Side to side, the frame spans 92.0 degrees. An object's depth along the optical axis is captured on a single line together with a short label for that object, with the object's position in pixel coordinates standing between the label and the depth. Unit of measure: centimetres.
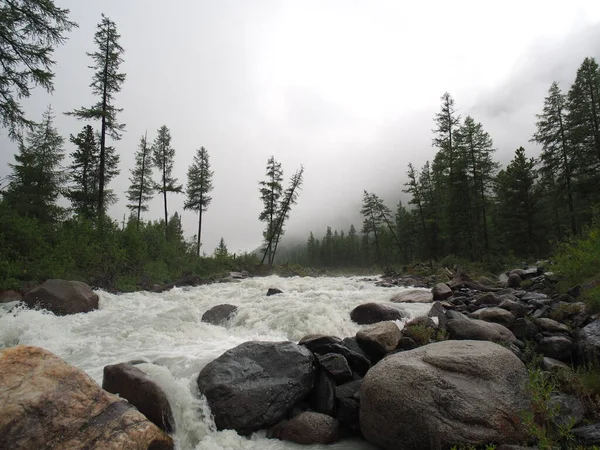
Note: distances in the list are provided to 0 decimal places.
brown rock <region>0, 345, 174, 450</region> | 322
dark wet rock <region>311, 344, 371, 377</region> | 592
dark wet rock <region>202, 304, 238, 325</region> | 983
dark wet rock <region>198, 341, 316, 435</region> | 483
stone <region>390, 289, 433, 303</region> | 1200
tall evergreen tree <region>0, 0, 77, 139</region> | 1040
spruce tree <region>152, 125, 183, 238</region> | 3309
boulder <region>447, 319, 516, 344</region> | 617
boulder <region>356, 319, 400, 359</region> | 625
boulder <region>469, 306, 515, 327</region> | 716
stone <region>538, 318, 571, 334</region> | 618
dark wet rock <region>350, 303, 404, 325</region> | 935
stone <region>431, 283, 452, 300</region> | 1190
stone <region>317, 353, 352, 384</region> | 559
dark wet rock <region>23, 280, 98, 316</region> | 955
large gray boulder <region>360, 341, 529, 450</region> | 376
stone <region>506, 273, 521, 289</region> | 1248
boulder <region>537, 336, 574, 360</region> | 564
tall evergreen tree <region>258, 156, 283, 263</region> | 3862
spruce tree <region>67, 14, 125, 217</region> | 2033
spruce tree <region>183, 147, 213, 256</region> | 3738
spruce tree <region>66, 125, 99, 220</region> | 2267
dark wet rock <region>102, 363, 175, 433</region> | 440
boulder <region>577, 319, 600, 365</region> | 500
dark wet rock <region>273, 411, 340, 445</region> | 460
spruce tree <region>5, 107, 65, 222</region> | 2080
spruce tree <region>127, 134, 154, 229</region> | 3394
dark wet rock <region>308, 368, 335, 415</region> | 519
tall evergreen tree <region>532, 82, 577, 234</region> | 2552
